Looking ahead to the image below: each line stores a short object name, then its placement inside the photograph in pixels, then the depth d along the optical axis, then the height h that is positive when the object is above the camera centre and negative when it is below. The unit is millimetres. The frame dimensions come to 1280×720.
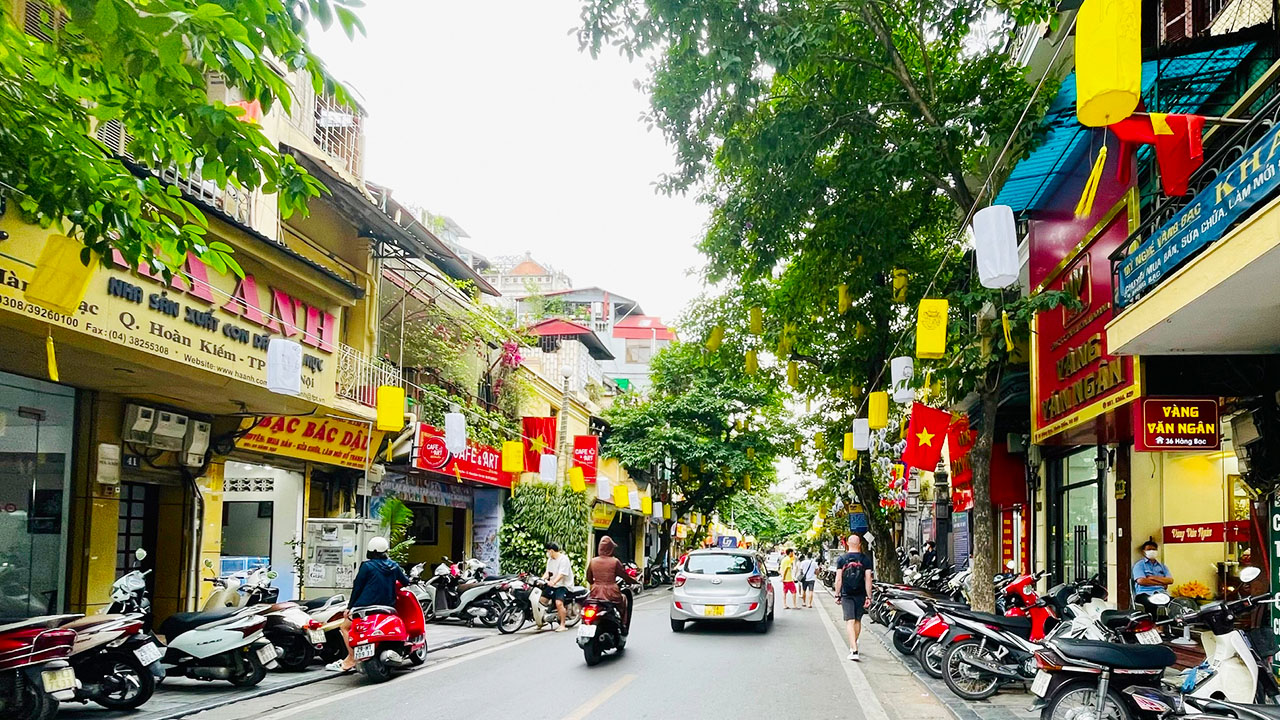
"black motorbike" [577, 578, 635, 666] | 12766 -2042
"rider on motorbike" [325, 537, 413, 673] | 11703 -1356
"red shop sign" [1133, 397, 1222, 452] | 10539 +542
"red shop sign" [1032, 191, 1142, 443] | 11570 +1634
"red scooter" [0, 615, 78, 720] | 8016 -1680
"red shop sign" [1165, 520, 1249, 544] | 12531 -700
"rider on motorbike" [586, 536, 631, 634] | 13570 -1476
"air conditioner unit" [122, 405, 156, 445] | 13227 +434
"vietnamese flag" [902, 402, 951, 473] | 17219 +616
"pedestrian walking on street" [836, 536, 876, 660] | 14609 -1645
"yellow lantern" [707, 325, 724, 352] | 17844 +2261
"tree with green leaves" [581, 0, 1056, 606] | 11617 +4308
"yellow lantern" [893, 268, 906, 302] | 15617 +2866
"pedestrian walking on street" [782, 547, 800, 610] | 28620 -2902
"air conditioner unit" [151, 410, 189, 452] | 13766 +366
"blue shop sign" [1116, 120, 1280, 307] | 7090 +2016
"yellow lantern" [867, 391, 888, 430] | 17297 +1042
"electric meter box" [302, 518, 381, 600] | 16422 -1475
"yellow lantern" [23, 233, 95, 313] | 8383 +1464
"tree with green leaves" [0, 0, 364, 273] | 5801 +2203
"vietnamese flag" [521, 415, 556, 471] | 27562 +762
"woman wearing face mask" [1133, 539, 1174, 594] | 13266 -1215
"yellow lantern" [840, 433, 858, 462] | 22344 +443
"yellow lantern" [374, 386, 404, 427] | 16188 +872
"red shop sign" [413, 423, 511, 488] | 21281 +78
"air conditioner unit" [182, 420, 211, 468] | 14438 +209
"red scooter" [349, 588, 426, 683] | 11336 -1965
